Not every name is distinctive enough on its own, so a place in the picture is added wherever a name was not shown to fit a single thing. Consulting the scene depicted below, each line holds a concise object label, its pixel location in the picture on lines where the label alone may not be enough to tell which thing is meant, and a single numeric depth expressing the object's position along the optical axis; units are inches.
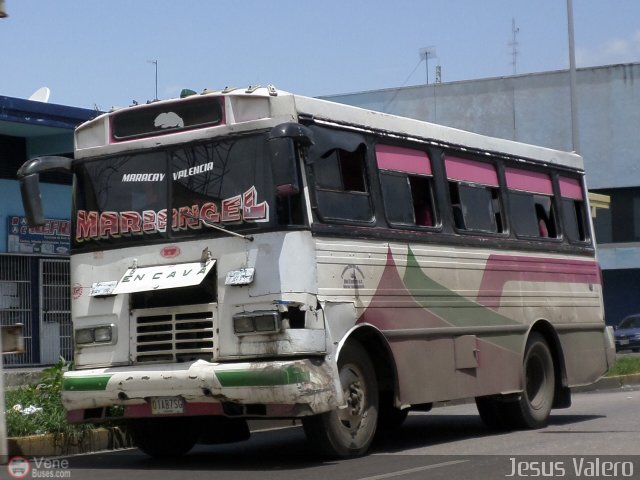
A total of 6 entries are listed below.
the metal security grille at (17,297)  973.2
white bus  408.2
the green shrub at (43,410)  490.3
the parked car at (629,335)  1590.8
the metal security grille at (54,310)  1007.0
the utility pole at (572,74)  1118.4
